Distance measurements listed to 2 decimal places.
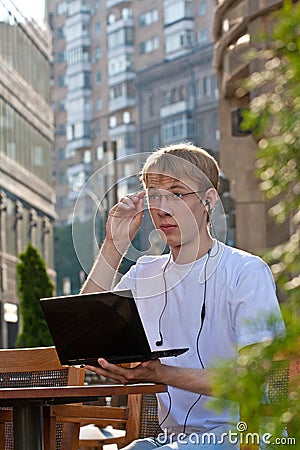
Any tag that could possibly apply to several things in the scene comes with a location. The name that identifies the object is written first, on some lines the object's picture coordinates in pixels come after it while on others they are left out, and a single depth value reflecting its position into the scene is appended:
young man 5.60
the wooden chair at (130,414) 6.66
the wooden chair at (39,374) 6.79
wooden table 5.09
